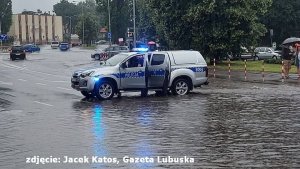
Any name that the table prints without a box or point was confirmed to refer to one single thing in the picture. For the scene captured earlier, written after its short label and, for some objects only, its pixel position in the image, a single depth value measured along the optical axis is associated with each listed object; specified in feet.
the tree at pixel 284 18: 227.40
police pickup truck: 64.34
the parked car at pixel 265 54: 180.10
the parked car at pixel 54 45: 358.43
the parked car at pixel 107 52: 181.08
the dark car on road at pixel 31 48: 296.30
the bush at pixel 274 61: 135.93
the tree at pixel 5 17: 412.98
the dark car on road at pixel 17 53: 202.28
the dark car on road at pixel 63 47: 313.94
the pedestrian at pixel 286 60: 93.28
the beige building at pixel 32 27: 458.50
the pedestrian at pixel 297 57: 92.69
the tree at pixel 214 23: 132.16
